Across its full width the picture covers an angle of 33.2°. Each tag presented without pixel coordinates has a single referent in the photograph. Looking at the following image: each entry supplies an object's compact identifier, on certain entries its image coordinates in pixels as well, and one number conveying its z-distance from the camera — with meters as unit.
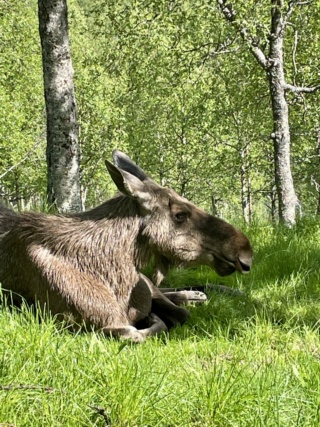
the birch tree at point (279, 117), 16.33
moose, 4.86
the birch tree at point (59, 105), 8.45
